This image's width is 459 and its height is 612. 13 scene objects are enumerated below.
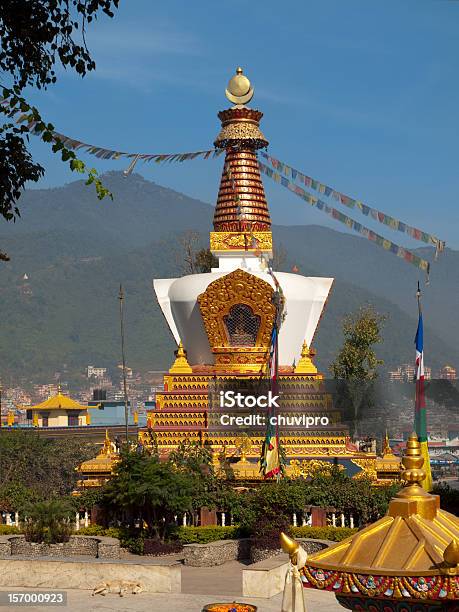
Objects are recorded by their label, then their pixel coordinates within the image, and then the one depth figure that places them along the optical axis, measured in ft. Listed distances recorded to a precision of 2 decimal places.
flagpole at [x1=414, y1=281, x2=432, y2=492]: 76.84
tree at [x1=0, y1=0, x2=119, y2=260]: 38.32
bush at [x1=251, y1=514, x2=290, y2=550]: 68.08
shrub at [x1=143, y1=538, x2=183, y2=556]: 69.92
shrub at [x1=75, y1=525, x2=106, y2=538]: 73.87
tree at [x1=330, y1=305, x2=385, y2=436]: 150.51
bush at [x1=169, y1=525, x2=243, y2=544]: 72.79
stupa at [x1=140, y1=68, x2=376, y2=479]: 98.89
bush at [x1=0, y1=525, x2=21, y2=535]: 73.63
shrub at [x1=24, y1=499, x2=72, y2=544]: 70.28
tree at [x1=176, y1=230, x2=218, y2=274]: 150.20
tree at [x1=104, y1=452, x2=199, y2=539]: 70.33
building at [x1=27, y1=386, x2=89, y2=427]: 246.88
